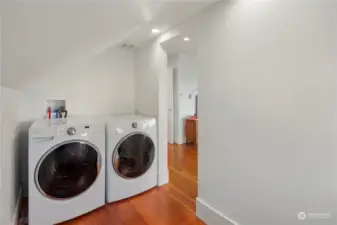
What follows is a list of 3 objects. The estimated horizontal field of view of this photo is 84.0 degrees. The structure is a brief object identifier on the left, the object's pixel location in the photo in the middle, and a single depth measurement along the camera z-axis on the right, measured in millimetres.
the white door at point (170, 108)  4730
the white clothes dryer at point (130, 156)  2143
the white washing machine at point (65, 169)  1688
